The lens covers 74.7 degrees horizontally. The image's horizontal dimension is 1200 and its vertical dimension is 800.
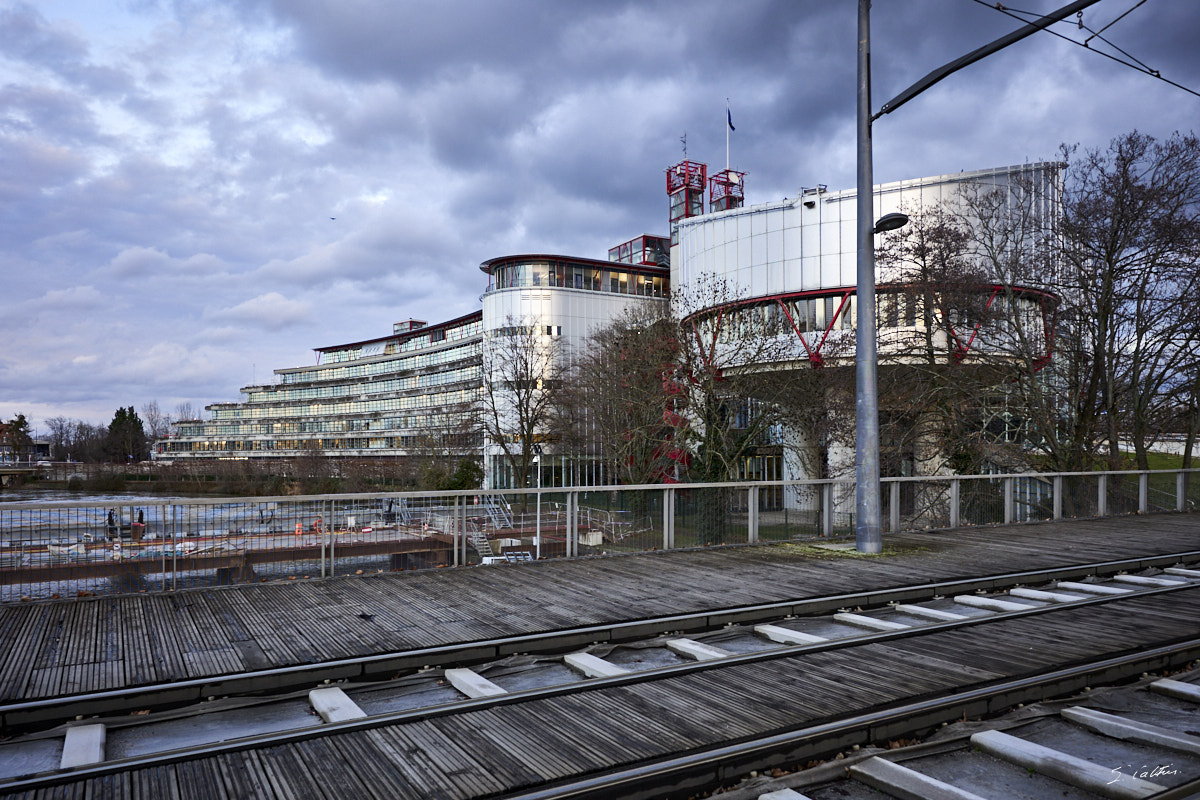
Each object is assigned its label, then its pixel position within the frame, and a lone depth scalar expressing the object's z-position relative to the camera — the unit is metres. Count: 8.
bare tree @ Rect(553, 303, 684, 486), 30.95
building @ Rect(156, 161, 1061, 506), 40.91
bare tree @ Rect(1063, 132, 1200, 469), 21.52
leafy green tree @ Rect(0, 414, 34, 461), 131.75
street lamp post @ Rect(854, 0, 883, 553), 12.70
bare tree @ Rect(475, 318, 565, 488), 49.53
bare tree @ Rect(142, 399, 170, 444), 149.00
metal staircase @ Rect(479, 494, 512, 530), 11.48
